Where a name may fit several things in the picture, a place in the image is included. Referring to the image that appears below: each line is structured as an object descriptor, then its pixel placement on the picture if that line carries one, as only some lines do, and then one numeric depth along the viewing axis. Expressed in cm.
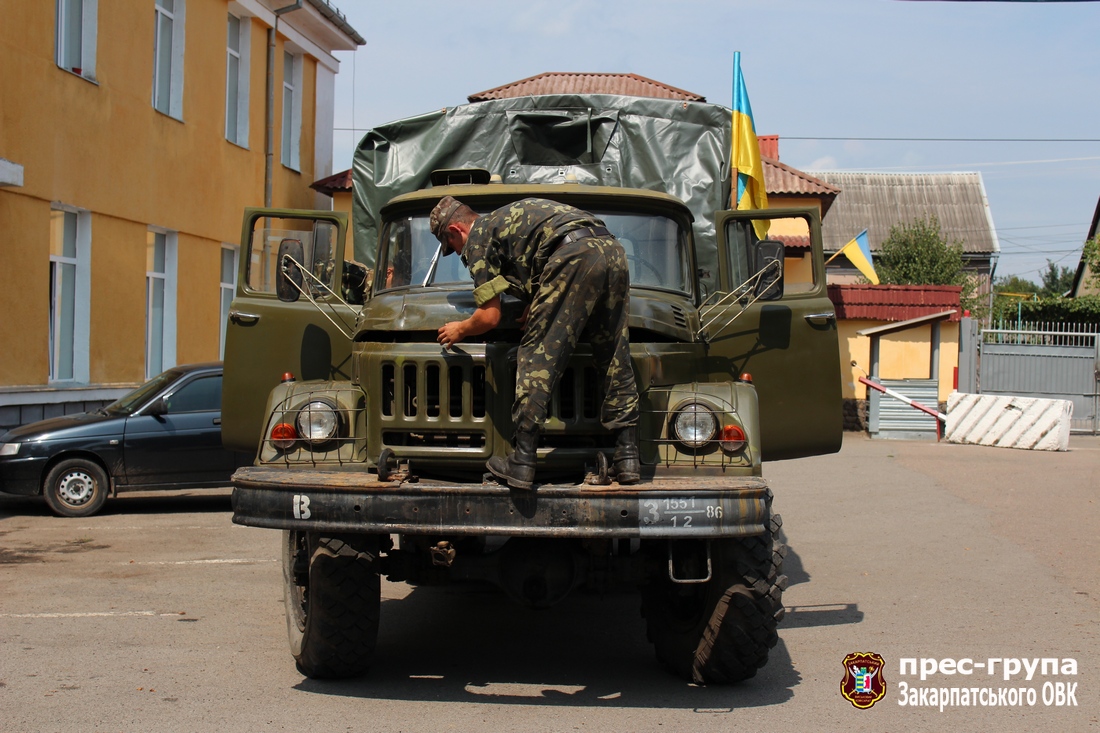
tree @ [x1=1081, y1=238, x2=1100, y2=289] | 3083
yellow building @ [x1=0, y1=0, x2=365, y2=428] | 1427
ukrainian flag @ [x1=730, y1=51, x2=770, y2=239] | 889
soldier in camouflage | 498
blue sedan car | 1148
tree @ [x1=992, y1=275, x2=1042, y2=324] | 3800
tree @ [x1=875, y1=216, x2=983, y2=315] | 3841
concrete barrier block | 1878
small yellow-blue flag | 2642
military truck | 491
